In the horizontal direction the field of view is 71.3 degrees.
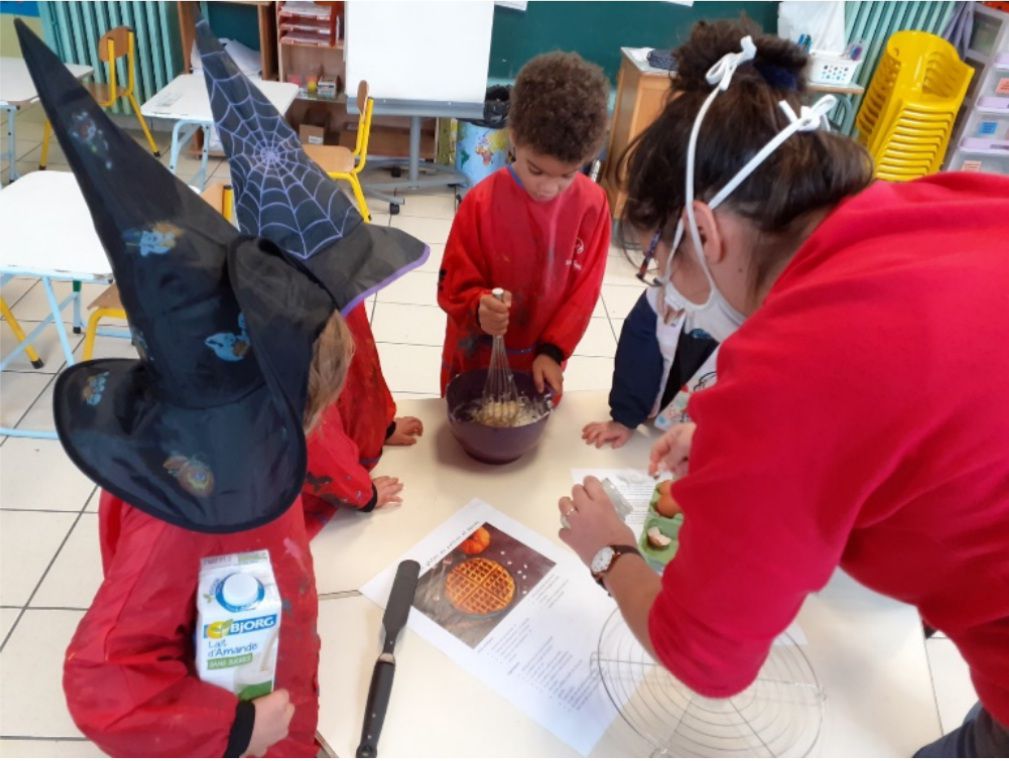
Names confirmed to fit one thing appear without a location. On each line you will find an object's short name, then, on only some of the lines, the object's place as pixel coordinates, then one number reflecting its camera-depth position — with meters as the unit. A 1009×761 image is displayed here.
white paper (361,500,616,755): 0.82
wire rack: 0.82
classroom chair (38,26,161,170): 3.34
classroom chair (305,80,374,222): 3.21
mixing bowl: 1.11
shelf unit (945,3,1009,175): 3.66
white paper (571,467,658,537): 1.13
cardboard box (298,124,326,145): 3.97
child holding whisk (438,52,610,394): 1.34
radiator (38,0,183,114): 3.88
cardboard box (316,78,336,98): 3.87
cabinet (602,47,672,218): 3.32
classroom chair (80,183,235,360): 2.01
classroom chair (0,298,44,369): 2.40
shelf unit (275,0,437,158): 3.73
